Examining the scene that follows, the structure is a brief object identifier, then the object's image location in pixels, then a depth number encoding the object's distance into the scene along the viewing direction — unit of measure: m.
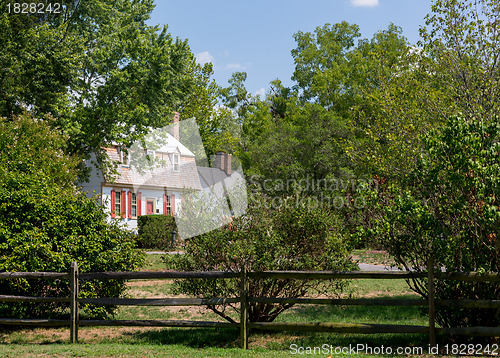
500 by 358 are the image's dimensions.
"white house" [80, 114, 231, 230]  42.34
